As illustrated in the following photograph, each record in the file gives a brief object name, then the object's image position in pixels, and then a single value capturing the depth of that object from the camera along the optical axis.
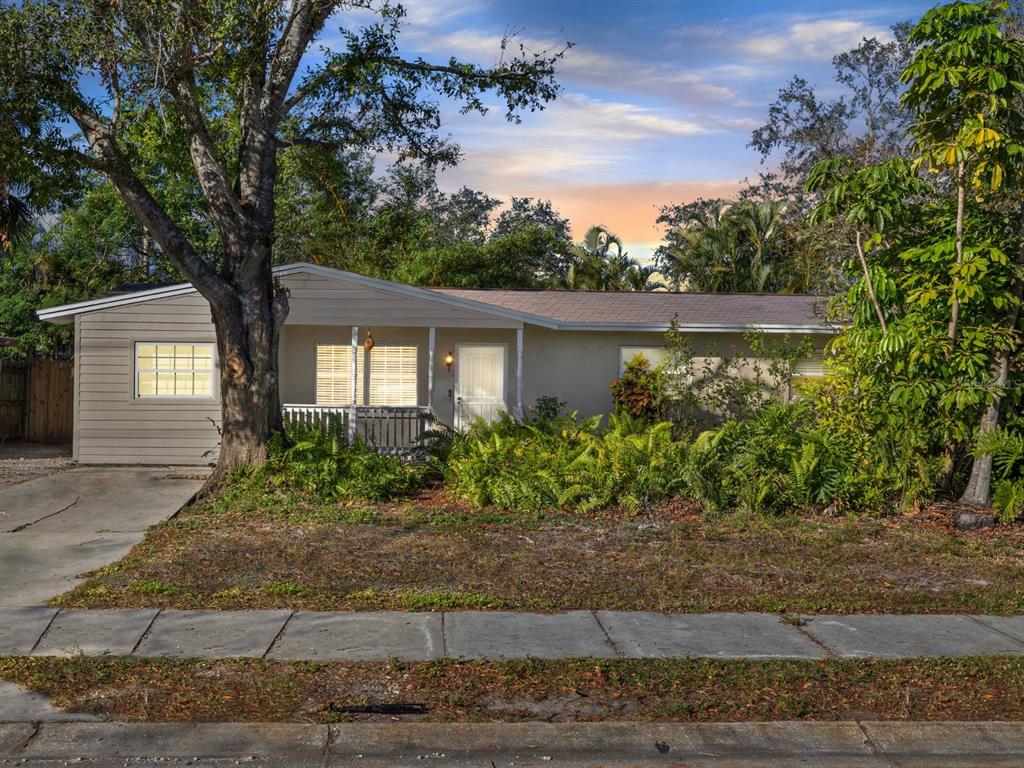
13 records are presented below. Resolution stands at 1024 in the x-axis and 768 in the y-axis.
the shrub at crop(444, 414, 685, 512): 12.17
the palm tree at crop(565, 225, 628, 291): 35.41
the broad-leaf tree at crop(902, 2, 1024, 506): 10.97
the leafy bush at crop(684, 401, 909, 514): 11.96
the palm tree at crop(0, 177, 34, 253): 14.04
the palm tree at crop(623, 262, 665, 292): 35.28
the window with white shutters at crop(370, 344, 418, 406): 19.00
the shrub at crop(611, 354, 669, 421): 18.06
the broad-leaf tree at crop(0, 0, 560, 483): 11.59
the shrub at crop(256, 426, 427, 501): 12.77
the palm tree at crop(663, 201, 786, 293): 34.94
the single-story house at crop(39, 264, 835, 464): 17.00
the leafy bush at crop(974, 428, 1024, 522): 11.37
